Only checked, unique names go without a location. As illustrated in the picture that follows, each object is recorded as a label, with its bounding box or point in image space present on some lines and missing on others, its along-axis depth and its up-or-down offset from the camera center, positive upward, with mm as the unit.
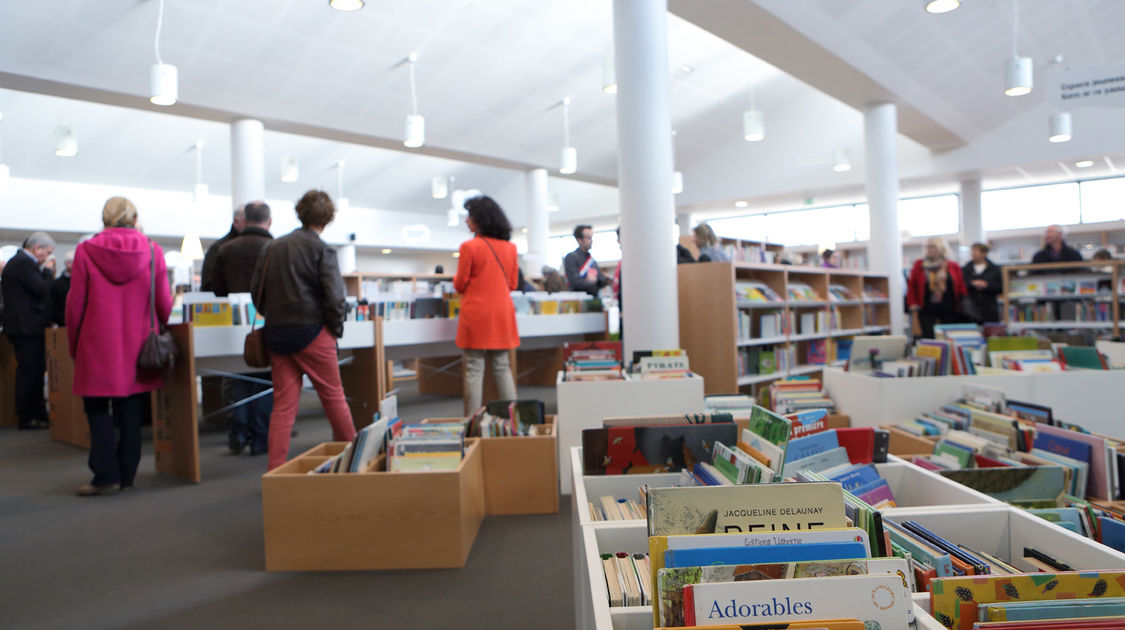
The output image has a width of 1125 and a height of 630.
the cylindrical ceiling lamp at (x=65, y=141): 7180 +2202
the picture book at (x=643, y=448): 1758 -354
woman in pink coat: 3271 +38
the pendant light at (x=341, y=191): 11750 +2813
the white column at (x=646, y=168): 4176 +971
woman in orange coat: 3973 +210
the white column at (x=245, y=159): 7066 +1882
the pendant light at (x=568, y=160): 8422 +2102
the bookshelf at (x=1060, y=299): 7258 +68
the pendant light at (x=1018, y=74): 5398 +1943
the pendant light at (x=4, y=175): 7523 +1907
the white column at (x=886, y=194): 7715 +1395
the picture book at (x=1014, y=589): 932 -410
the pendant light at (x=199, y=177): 10016 +2684
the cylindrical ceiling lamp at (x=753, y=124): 8555 +2525
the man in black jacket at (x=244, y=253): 3850 +465
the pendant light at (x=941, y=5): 4984 +2348
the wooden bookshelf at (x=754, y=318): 4711 -33
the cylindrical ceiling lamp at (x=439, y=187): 11844 +2533
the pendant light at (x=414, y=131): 6727 +2033
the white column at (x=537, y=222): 10797 +1690
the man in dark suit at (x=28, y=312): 5348 +217
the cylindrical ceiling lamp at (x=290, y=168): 10086 +2527
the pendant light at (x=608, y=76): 6469 +2448
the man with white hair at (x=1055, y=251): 7141 +612
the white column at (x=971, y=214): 11164 +1614
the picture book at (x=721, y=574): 877 -359
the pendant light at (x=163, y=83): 4840 +1882
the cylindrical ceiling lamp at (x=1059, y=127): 6914 +1905
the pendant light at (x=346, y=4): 4653 +2338
